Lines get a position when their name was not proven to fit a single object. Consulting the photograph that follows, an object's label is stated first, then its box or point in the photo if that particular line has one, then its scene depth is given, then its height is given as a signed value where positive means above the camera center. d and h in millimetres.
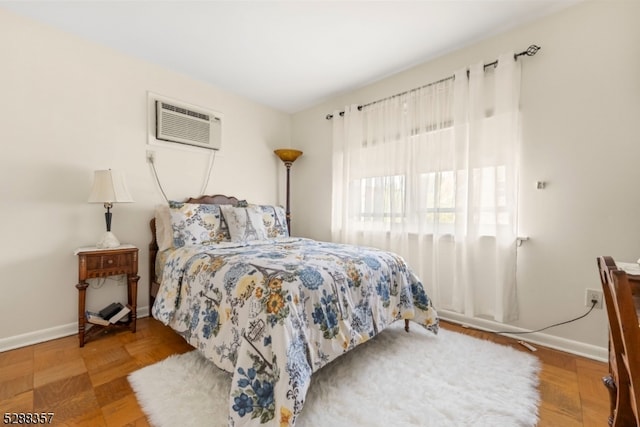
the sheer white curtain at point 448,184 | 2150 +281
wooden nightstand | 2025 -453
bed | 1179 -513
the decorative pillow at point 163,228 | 2463 -159
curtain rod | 2066 +1236
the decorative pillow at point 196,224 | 2400 -118
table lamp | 2105 +144
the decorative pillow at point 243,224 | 2600 -115
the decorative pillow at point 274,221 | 2967 -98
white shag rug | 1279 -950
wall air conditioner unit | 2703 +903
